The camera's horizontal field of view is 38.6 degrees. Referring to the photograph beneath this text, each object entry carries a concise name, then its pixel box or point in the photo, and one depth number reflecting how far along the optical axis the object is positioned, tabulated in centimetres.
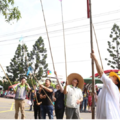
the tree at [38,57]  3759
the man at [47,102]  456
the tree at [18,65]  3858
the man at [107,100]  254
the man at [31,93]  1027
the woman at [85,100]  1065
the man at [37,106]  538
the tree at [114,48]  2680
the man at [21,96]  582
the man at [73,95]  397
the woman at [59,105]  418
